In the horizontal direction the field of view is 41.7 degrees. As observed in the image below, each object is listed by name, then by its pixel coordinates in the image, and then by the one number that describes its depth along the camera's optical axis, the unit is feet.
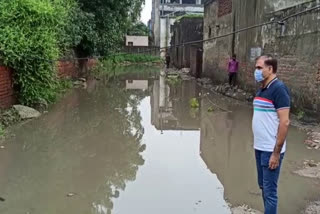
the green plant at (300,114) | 34.10
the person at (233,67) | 55.36
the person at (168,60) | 134.31
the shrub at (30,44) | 33.14
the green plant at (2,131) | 27.68
